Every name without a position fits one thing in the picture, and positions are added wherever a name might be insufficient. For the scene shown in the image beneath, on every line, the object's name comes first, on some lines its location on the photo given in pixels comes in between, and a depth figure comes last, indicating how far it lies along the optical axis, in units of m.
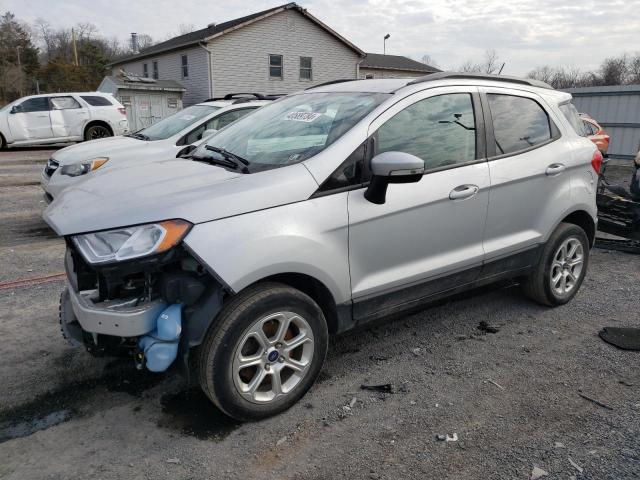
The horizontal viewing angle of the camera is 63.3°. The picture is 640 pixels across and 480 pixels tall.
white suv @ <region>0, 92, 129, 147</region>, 16.84
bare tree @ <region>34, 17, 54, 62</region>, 77.75
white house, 27.47
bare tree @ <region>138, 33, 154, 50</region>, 86.00
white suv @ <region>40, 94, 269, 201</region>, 6.71
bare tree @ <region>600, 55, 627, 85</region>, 51.64
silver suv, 2.62
